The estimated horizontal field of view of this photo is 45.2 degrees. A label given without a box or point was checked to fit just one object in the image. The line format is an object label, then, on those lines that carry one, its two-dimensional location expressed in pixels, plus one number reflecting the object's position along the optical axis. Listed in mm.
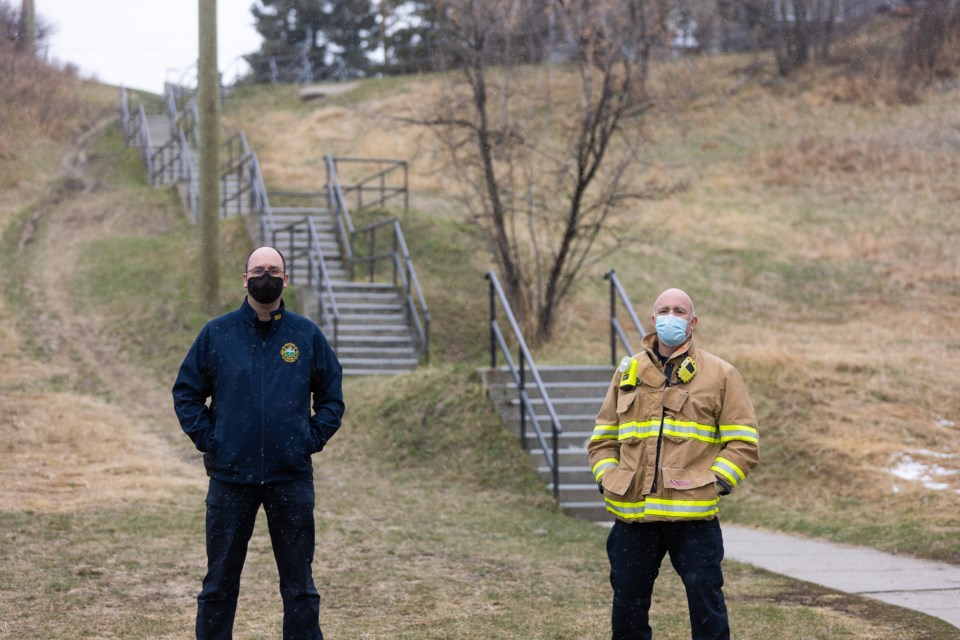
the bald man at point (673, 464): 4785
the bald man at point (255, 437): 4898
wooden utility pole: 17312
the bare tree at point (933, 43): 35375
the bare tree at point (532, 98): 16469
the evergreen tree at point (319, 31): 51156
